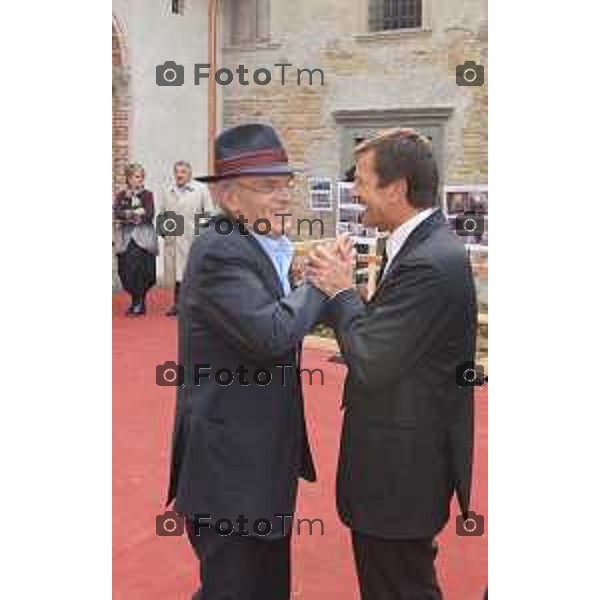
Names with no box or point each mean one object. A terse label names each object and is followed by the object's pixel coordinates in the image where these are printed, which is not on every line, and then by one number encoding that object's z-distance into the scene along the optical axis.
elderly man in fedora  2.12
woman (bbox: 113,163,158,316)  6.09
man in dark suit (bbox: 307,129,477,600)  2.10
